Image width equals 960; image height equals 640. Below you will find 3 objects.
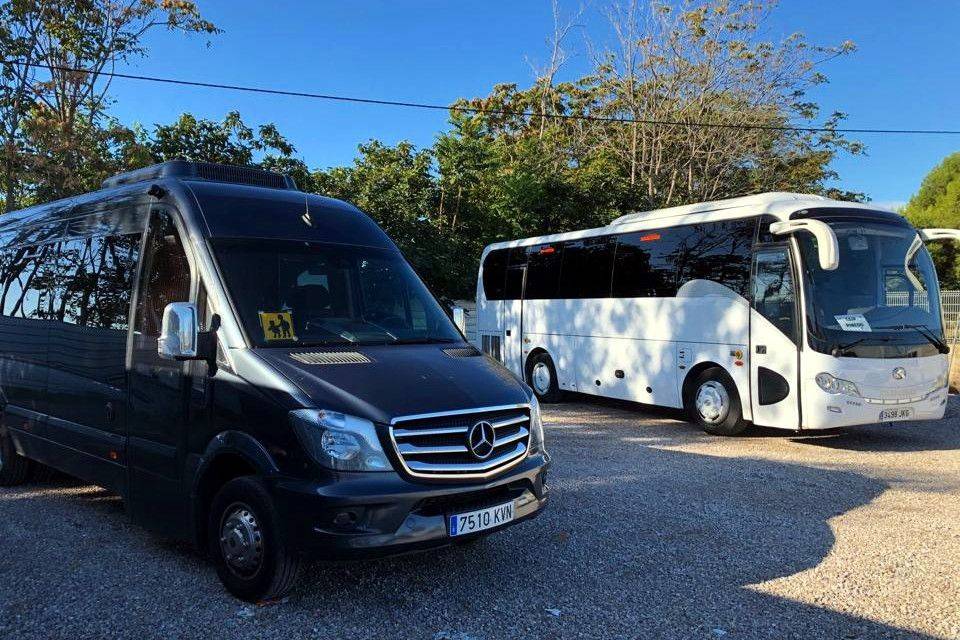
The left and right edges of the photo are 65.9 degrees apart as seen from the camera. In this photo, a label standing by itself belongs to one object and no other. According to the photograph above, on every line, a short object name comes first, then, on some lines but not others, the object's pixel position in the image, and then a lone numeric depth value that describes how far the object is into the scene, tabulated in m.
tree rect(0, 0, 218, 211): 16.20
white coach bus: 8.84
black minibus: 3.79
